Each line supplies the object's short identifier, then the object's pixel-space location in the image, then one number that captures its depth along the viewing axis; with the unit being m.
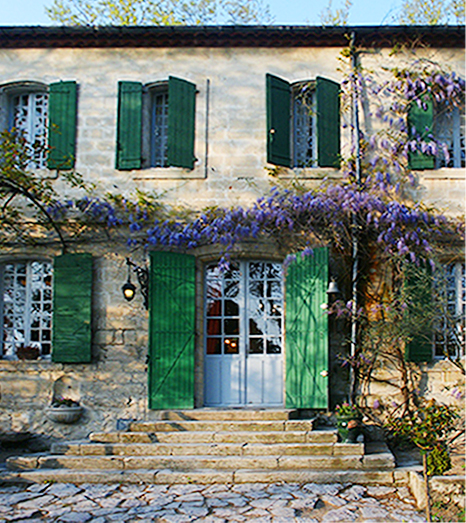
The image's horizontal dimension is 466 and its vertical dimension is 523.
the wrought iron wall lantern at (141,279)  7.99
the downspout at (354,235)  7.80
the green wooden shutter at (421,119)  8.29
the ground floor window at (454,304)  7.89
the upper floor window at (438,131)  8.22
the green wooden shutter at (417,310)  7.43
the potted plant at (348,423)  6.83
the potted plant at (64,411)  7.78
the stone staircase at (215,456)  6.32
